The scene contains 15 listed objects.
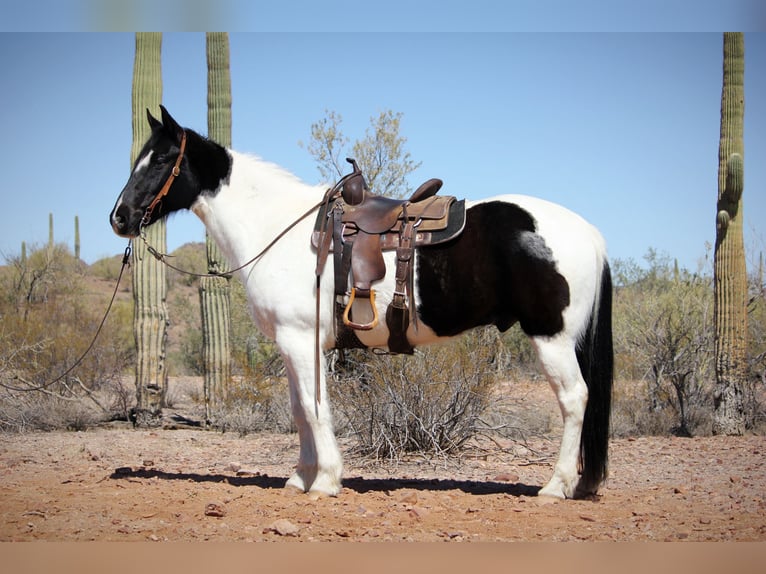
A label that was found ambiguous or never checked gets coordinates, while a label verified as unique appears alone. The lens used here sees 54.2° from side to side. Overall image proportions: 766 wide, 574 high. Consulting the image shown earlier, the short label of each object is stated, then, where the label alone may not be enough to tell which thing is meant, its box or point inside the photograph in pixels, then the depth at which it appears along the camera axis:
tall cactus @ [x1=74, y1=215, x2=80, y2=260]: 29.90
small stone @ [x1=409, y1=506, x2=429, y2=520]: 4.87
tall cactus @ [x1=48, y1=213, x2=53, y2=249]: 23.95
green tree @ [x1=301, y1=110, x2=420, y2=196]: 11.47
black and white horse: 5.20
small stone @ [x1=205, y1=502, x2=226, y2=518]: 4.95
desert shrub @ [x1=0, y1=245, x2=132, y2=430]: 10.27
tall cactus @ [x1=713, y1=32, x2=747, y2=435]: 9.48
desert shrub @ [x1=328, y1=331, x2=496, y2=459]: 7.39
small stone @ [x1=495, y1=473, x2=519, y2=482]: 6.66
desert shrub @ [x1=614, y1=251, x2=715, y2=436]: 10.28
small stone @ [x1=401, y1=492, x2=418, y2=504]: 5.35
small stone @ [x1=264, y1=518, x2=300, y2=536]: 4.46
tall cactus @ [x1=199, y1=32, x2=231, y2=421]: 10.14
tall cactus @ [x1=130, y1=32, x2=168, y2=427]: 10.10
